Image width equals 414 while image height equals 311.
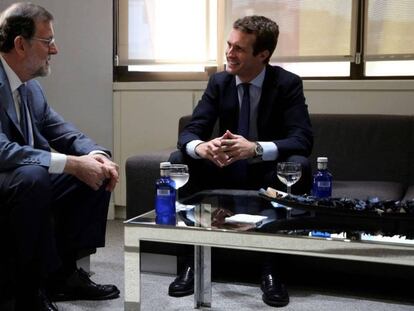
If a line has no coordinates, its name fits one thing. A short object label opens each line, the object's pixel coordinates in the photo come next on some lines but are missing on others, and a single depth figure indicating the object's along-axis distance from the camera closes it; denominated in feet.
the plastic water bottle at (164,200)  6.36
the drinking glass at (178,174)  6.81
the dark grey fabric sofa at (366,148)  10.09
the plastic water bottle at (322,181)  7.57
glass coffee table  5.36
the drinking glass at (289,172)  6.96
